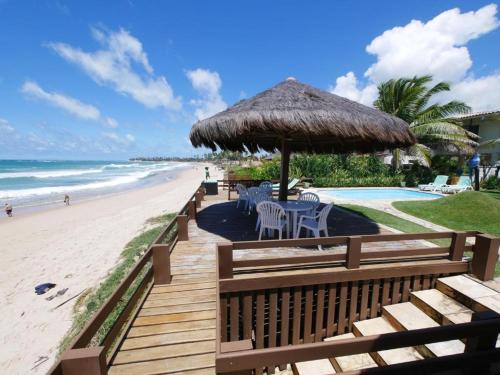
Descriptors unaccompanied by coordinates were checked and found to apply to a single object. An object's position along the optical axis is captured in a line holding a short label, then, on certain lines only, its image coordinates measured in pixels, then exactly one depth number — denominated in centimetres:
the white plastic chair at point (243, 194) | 690
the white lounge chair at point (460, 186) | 1280
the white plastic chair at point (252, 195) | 635
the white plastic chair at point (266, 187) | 707
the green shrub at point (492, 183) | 1314
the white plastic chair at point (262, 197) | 582
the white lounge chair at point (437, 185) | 1327
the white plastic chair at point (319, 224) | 428
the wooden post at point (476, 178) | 1208
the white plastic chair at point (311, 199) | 495
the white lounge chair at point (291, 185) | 916
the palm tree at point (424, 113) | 1420
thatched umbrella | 382
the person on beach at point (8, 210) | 1327
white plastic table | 454
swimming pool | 1199
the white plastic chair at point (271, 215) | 431
